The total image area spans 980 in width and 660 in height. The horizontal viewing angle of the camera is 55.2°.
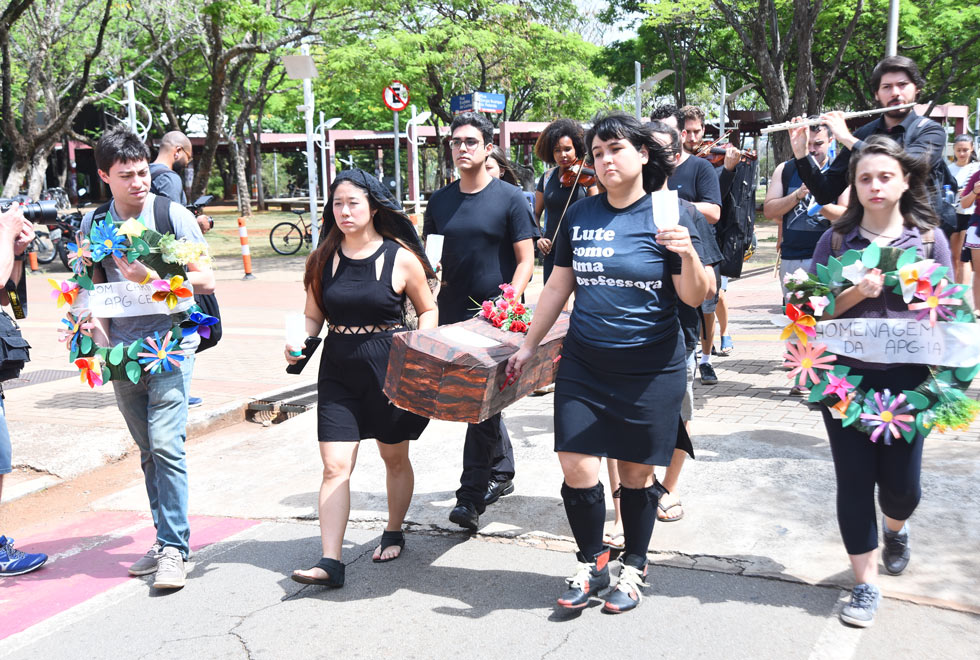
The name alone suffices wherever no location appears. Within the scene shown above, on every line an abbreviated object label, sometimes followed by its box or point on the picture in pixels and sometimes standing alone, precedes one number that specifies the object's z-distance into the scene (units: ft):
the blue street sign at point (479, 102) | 53.31
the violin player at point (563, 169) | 18.01
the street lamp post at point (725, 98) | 89.90
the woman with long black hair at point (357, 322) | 13.48
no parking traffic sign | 52.11
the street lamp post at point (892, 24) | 52.29
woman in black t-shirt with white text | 11.55
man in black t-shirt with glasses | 15.65
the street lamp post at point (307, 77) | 38.06
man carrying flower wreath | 13.61
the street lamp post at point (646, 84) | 68.74
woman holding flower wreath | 11.37
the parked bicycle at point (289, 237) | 70.49
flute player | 14.93
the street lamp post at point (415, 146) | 72.95
